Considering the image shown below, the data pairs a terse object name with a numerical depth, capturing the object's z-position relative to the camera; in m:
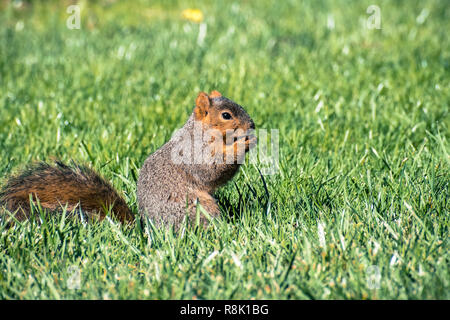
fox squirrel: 5.22
